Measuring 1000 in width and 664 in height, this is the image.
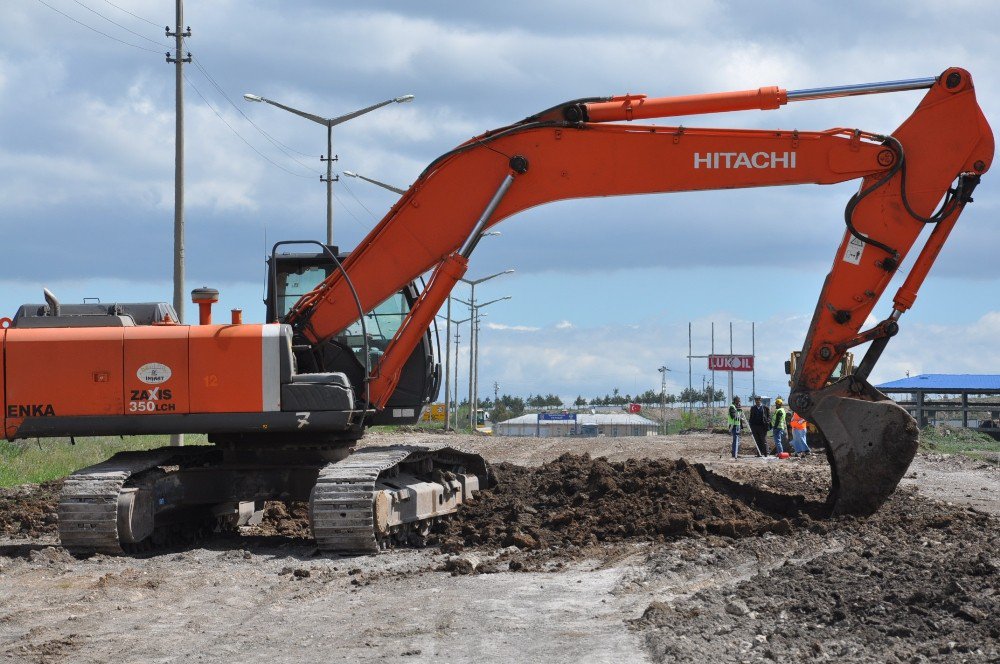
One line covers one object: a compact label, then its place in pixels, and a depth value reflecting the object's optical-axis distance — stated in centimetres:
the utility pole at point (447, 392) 5079
